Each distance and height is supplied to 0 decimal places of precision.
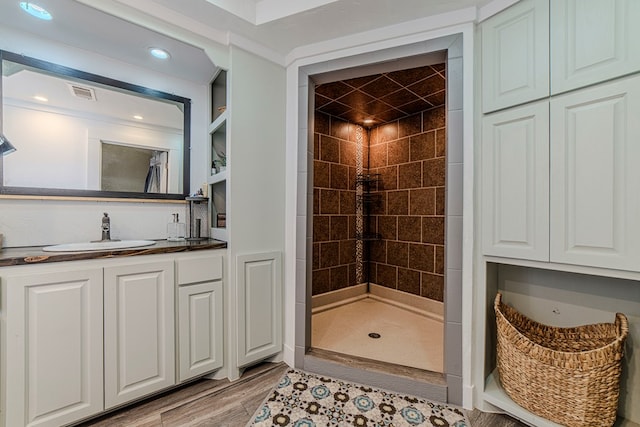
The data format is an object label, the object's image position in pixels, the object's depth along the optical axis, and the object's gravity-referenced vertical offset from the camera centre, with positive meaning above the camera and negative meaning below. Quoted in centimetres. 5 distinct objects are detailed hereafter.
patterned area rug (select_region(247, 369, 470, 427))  152 -114
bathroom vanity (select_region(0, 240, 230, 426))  130 -63
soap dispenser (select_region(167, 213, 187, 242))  211 -15
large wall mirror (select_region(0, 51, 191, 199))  167 +52
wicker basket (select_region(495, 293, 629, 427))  129 -77
